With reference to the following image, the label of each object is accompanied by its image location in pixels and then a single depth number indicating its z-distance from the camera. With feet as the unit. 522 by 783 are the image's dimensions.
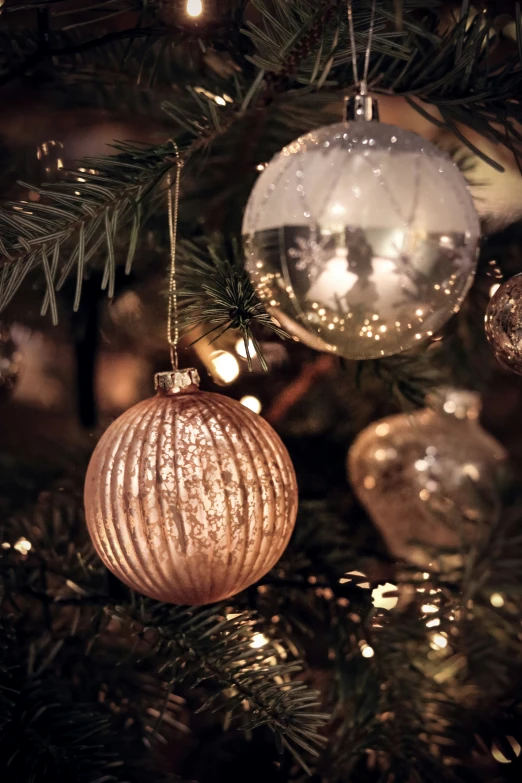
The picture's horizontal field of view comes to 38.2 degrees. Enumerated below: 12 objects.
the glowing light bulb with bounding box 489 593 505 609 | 1.65
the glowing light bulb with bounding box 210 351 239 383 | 1.89
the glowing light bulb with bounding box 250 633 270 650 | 1.72
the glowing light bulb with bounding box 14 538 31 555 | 1.82
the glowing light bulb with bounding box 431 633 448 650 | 1.73
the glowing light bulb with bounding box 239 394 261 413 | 1.90
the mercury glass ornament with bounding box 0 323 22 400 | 1.95
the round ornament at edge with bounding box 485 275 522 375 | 1.40
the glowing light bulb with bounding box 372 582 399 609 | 1.95
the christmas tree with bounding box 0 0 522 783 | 0.92
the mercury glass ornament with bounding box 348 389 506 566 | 1.86
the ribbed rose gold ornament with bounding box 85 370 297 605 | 1.26
